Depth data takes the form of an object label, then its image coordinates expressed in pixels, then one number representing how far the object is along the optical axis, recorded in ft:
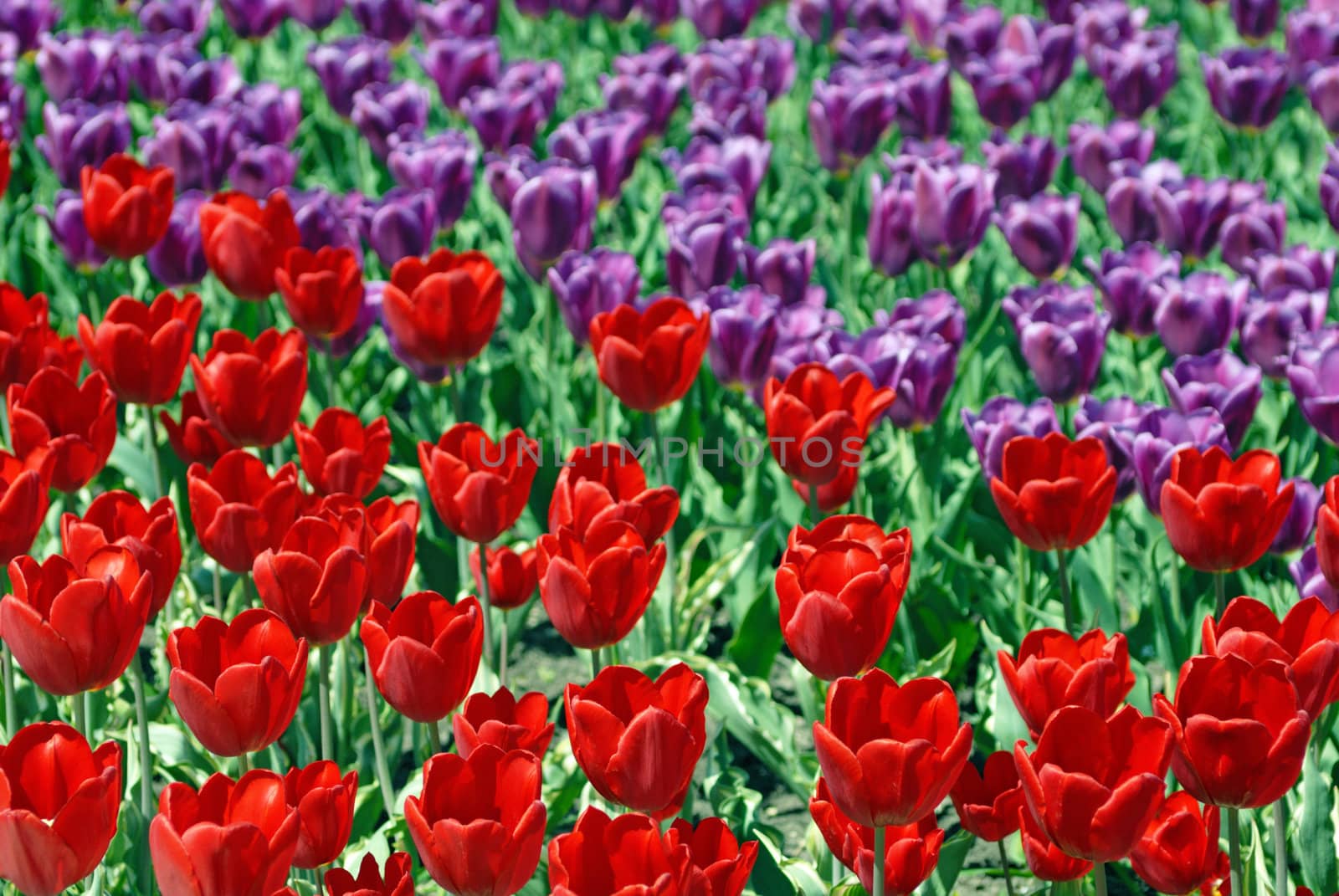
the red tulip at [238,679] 10.94
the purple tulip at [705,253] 22.07
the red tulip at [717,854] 9.82
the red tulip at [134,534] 12.50
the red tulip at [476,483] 14.21
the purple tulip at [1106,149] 28.12
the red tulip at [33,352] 17.31
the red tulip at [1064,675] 10.57
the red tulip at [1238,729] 10.01
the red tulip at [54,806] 9.71
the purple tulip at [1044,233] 23.35
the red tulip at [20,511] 13.25
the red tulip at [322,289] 18.88
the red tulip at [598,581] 12.30
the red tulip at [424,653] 11.45
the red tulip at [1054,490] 14.03
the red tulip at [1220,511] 13.35
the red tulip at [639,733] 10.29
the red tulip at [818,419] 15.58
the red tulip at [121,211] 21.13
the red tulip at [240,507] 13.67
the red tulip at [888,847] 11.01
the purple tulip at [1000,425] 16.46
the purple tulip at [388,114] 29.17
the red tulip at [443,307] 17.69
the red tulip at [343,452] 15.01
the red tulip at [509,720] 10.72
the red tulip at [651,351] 16.94
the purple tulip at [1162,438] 15.64
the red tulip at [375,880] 9.81
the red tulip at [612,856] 9.37
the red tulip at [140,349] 16.63
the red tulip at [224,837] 9.32
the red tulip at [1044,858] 10.98
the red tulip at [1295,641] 10.70
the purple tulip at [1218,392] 17.26
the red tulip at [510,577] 15.17
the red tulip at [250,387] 15.88
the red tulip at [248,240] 20.04
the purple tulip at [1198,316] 20.06
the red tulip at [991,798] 11.37
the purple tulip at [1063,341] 19.30
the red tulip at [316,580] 12.21
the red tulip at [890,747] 9.73
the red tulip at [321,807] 10.62
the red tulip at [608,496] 13.53
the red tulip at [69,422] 15.21
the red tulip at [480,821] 9.60
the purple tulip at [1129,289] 21.35
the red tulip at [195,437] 16.94
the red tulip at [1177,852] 10.71
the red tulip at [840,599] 11.34
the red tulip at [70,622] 11.32
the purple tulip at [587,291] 20.68
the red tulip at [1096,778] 9.67
